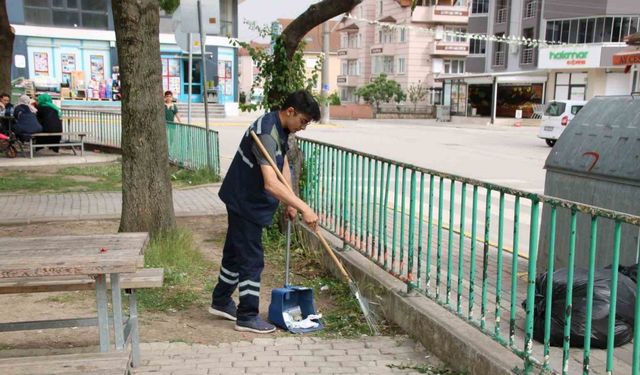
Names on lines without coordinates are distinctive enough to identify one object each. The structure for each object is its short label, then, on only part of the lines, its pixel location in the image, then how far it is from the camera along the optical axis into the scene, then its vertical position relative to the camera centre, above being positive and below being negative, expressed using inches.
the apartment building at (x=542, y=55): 1536.7 +88.7
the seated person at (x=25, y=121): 525.7 -31.2
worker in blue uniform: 163.5 -28.4
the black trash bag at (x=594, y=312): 131.3 -45.7
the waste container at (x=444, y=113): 1803.0 -71.1
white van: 890.7 -39.2
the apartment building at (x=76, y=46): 1266.0 +76.1
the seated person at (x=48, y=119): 548.1 -30.5
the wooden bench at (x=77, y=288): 138.3 -45.5
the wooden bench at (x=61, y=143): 535.8 -52.3
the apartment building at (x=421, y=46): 2288.4 +152.1
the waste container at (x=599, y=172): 176.1 -24.3
